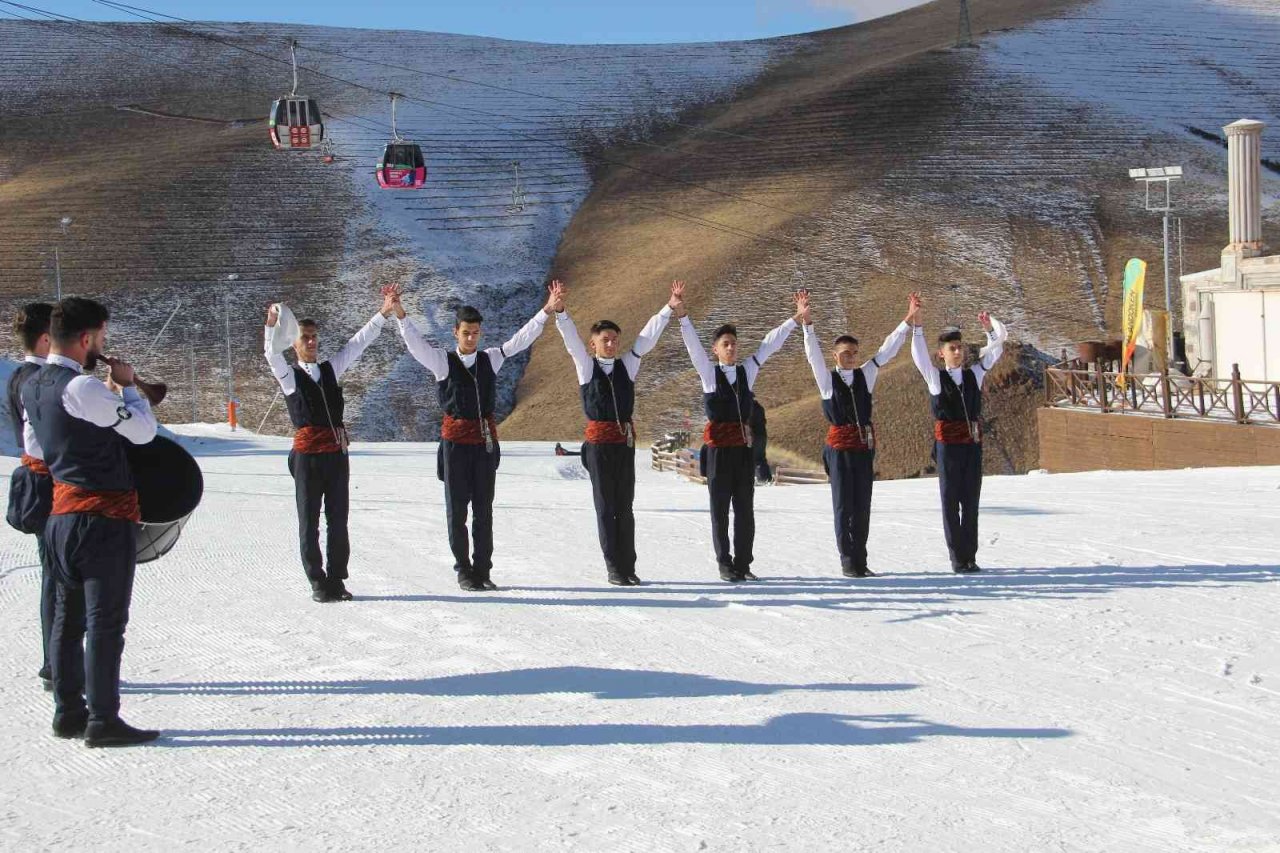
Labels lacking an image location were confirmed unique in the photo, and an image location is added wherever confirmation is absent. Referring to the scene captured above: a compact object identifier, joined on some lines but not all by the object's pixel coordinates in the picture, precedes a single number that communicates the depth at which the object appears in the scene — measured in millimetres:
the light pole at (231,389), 39688
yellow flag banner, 30500
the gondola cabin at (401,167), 40250
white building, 29703
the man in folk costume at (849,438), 10836
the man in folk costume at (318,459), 9828
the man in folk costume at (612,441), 10422
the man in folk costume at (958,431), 10875
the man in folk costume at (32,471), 6883
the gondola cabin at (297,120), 37906
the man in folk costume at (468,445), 10266
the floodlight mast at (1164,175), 44300
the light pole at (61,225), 56300
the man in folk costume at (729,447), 10695
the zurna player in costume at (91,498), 6227
